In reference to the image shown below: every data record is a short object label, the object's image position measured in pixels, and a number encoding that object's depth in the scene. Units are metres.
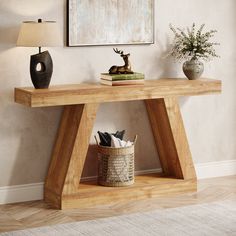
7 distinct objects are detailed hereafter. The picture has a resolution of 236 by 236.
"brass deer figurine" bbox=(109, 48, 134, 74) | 6.05
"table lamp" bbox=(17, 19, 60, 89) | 5.62
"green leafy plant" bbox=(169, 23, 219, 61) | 6.45
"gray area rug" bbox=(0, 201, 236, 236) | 5.27
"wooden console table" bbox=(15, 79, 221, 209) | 5.77
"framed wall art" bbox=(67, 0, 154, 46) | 6.07
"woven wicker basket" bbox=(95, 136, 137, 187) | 6.11
